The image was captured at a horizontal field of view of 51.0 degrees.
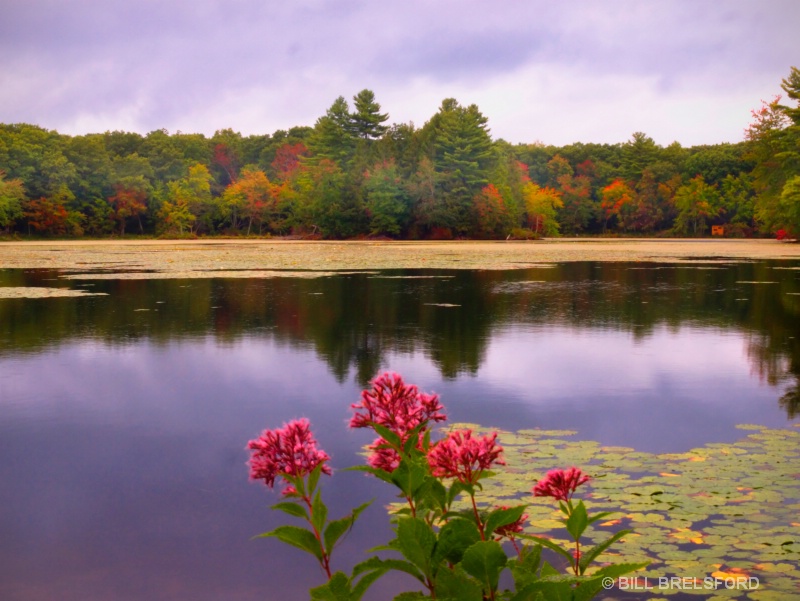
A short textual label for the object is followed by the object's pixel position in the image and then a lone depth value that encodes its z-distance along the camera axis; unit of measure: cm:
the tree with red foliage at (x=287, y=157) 9278
